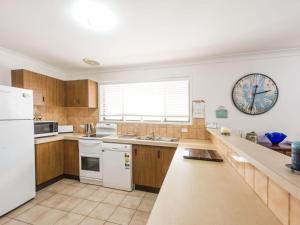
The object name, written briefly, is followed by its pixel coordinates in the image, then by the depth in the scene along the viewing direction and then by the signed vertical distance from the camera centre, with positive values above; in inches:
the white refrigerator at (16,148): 75.3 -20.9
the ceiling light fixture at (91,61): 101.1 +34.4
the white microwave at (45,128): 102.6 -13.4
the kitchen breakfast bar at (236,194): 27.1 -22.2
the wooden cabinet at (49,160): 98.6 -36.3
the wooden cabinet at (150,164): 97.2 -36.3
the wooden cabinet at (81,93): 124.6 +14.4
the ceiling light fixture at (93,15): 53.6 +38.0
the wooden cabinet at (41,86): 96.7 +17.8
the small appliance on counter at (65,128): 128.8 -16.4
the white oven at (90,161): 108.7 -38.2
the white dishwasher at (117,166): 101.5 -39.1
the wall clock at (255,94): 95.7 +10.3
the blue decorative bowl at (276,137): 88.0 -16.6
